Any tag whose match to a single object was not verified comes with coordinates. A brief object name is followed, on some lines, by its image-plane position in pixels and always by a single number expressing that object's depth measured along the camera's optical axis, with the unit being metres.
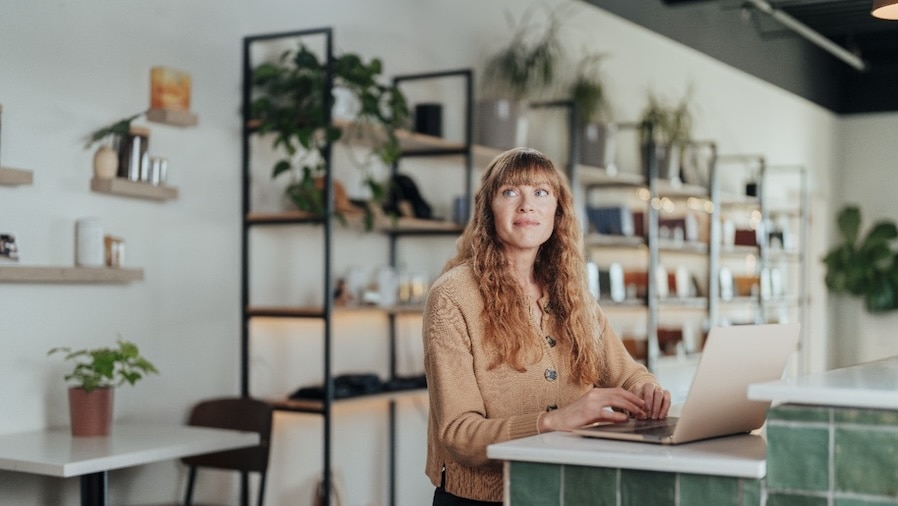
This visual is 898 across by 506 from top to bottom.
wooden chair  4.25
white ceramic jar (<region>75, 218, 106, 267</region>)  4.12
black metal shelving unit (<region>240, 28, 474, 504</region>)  4.68
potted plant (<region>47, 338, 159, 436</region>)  3.84
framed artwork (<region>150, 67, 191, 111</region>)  4.40
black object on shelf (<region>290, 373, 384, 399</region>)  4.85
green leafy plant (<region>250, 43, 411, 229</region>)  4.66
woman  2.33
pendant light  3.38
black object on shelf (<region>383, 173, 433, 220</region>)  5.50
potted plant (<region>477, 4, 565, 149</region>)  6.02
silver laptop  1.99
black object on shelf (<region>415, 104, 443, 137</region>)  5.61
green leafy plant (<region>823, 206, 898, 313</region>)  11.55
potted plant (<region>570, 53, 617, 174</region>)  6.98
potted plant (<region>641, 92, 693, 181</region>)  7.84
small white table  3.38
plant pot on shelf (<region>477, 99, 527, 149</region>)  6.01
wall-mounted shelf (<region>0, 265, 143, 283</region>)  3.84
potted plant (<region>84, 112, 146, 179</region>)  4.19
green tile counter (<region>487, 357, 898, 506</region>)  1.80
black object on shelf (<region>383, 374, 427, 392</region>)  5.21
